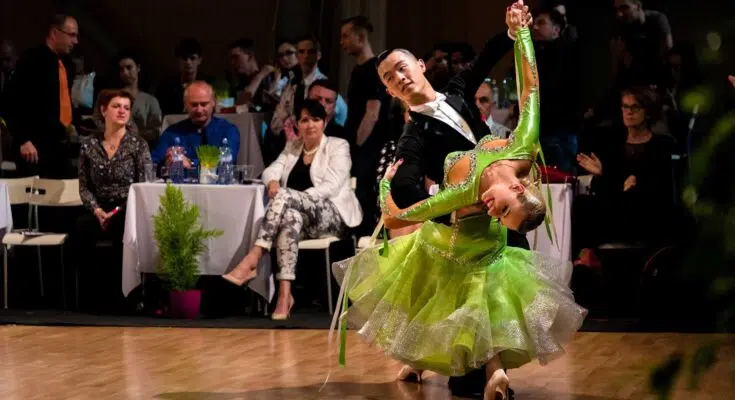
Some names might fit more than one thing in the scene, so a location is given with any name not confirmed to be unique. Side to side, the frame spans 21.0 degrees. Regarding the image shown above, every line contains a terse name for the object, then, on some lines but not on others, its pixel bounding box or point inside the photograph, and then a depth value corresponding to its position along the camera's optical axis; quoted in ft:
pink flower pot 34.82
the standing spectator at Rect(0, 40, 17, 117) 50.05
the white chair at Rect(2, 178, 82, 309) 38.09
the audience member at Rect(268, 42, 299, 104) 43.11
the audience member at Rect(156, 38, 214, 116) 46.09
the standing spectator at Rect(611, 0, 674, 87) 38.77
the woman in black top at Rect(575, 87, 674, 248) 34.36
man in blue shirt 37.89
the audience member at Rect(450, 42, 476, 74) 41.03
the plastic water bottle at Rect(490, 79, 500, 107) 40.75
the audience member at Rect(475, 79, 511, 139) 37.06
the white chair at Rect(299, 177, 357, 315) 35.19
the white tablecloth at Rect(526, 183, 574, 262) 34.10
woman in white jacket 34.75
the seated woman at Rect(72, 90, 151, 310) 36.84
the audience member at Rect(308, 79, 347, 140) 38.77
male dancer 19.43
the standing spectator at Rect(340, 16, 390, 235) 38.48
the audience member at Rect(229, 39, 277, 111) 43.25
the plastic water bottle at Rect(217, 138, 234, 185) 35.87
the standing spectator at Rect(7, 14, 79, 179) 42.67
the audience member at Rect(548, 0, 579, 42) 39.43
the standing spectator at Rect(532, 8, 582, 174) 37.19
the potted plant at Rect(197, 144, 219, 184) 35.39
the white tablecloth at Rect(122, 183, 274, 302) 35.39
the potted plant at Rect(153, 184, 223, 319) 34.54
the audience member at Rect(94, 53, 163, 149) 43.42
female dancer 18.62
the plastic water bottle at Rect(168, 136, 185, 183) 36.22
